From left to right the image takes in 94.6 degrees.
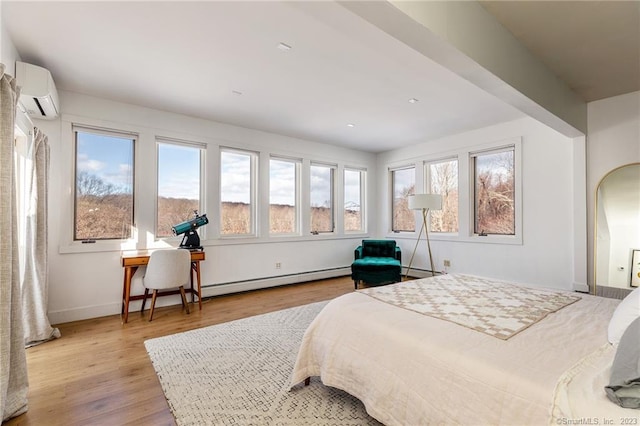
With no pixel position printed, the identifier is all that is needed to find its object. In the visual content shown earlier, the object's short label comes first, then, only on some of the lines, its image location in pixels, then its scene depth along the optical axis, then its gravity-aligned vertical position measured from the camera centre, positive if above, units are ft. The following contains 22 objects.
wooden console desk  10.75 -2.08
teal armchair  14.99 -2.58
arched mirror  10.62 -0.64
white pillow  4.13 -1.49
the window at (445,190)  16.77 +1.45
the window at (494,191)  14.57 +1.23
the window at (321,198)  18.38 +1.08
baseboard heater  14.02 -3.58
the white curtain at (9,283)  5.28 -1.28
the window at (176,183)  13.25 +1.46
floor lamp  15.14 +0.69
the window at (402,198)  19.11 +1.17
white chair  10.84 -2.05
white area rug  5.54 -3.79
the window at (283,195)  16.57 +1.12
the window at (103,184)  11.48 +1.23
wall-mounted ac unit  8.14 +3.66
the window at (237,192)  14.92 +1.20
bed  3.27 -1.95
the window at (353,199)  19.93 +1.10
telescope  12.32 -0.73
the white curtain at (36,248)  8.66 -1.01
